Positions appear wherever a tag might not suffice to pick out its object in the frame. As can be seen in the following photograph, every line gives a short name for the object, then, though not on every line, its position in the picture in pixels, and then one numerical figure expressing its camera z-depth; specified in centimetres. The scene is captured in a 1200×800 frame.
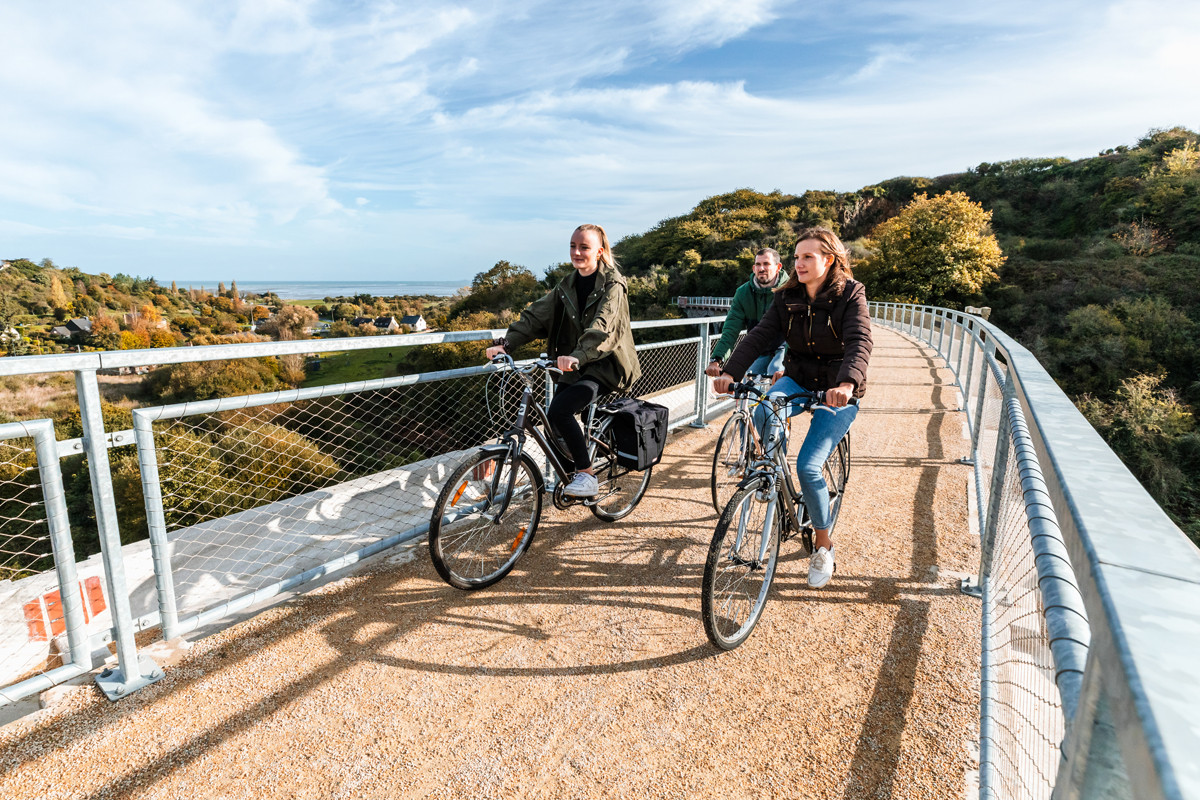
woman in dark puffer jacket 320
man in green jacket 540
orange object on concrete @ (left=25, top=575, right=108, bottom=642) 293
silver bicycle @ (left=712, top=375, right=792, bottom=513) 415
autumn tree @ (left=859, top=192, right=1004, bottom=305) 3575
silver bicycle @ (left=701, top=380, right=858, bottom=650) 280
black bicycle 333
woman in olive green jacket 373
